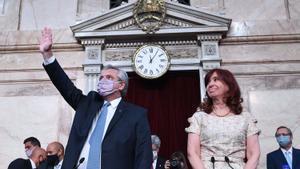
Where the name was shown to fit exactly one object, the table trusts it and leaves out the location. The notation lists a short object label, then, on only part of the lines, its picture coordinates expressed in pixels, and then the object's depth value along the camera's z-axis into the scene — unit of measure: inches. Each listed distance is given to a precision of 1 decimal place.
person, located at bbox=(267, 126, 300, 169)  210.4
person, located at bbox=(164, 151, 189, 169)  191.8
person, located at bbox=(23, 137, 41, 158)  212.7
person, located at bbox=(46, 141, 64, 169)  182.1
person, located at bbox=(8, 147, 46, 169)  178.1
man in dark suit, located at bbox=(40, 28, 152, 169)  106.2
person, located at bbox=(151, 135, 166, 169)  218.7
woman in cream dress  103.4
